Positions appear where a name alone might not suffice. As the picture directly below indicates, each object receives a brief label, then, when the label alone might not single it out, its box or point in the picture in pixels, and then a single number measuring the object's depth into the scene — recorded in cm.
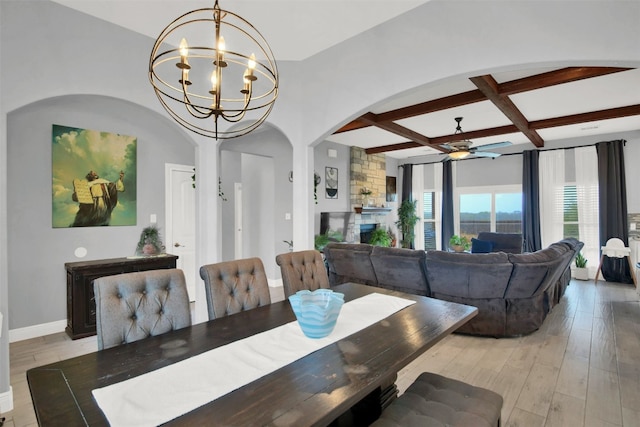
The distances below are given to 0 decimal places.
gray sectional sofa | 334
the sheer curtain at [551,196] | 697
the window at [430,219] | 886
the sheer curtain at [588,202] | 658
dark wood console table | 360
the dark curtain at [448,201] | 845
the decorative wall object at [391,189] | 900
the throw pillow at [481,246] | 622
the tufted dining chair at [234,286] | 209
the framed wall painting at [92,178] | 380
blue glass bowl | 156
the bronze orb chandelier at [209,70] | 335
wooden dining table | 104
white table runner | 106
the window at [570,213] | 681
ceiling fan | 554
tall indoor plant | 888
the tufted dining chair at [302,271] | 255
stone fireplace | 762
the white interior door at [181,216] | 473
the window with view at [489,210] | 767
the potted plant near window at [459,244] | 597
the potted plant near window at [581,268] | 645
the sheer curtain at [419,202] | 899
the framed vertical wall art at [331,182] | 705
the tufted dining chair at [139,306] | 164
